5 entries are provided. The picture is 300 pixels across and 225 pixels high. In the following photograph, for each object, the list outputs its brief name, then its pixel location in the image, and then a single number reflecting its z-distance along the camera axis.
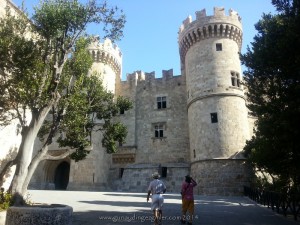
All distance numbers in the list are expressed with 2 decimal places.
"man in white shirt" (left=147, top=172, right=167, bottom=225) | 7.49
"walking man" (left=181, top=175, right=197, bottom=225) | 8.13
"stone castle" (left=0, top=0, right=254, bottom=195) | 21.00
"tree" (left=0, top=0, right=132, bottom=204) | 9.36
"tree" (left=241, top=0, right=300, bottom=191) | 7.89
